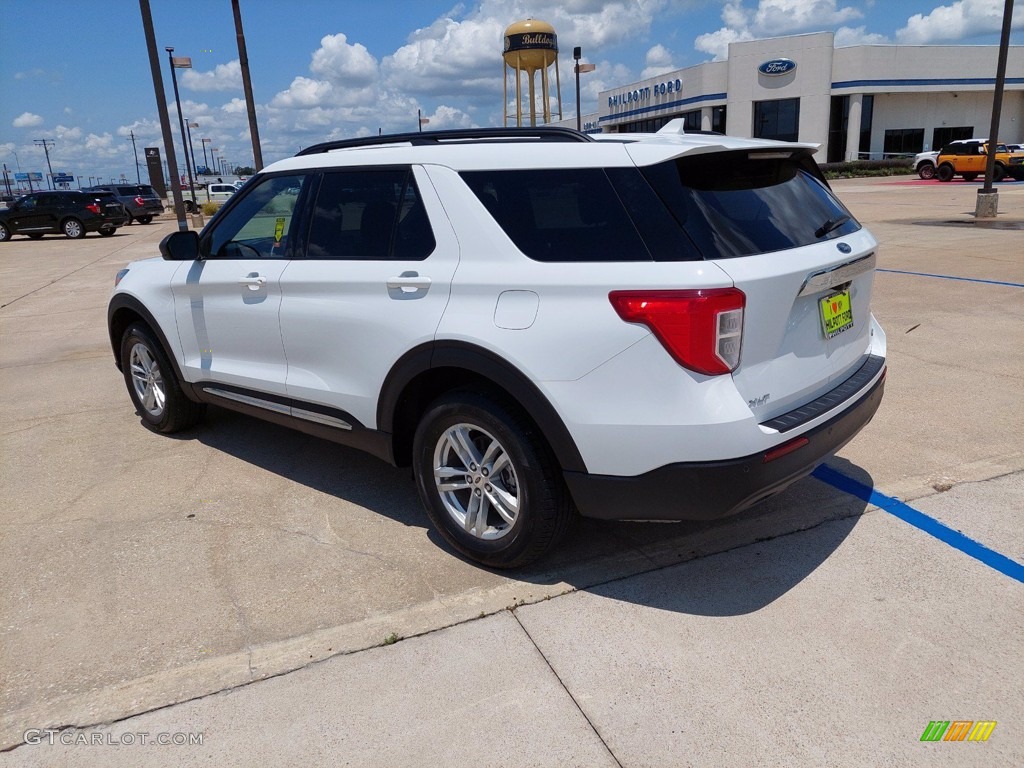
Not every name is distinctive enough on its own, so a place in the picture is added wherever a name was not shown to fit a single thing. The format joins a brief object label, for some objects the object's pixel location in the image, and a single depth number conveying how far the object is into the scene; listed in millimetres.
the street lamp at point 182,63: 27672
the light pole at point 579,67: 40688
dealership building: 48531
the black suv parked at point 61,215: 26422
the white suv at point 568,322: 2758
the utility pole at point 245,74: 18734
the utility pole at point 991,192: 16870
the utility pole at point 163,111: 18953
